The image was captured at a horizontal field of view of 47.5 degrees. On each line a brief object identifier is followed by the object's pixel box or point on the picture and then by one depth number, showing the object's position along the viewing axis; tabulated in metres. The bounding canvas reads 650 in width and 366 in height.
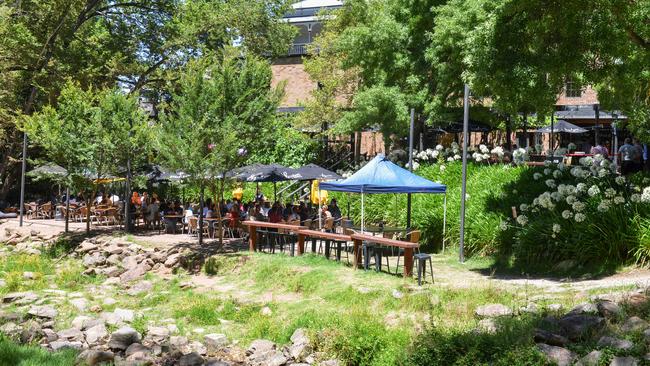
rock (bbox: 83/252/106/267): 22.44
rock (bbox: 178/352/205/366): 12.45
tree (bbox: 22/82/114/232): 24.17
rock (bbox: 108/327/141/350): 13.73
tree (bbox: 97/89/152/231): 24.09
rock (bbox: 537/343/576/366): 9.38
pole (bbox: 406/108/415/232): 18.34
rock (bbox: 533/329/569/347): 9.98
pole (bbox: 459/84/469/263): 17.27
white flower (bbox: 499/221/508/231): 17.19
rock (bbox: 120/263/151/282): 20.25
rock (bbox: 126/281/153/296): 18.69
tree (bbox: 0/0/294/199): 31.33
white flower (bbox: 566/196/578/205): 15.61
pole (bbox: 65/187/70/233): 25.61
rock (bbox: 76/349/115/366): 12.50
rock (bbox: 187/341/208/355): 13.38
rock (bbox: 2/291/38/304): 17.95
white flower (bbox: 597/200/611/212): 14.94
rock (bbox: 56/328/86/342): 14.57
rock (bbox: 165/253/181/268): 20.14
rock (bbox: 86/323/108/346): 14.32
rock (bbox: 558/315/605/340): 10.17
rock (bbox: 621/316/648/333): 9.70
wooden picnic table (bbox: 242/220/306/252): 19.31
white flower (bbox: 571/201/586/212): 15.30
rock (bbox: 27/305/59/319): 16.42
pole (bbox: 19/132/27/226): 28.47
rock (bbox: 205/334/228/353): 13.50
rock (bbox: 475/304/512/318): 11.77
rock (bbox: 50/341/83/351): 13.66
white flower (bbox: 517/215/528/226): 16.28
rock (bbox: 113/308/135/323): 15.51
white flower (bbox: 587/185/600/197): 15.43
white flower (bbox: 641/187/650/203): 14.48
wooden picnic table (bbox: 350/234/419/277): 14.98
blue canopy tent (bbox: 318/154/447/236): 17.11
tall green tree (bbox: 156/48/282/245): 19.44
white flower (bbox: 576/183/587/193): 15.88
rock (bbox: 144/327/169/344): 14.09
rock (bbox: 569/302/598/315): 10.72
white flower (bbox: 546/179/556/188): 16.75
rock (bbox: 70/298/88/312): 16.99
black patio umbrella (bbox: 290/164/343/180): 21.84
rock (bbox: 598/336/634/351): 9.17
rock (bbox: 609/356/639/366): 8.72
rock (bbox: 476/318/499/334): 10.77
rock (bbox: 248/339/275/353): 12.82
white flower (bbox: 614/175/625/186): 15.69
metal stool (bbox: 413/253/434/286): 14.27
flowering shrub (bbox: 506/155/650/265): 14.67
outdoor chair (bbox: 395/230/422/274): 16.02
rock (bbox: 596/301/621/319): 10.46
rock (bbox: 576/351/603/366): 9.12
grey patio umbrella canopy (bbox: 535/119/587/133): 27.80
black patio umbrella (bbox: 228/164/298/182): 21.64
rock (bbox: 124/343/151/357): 13.30
